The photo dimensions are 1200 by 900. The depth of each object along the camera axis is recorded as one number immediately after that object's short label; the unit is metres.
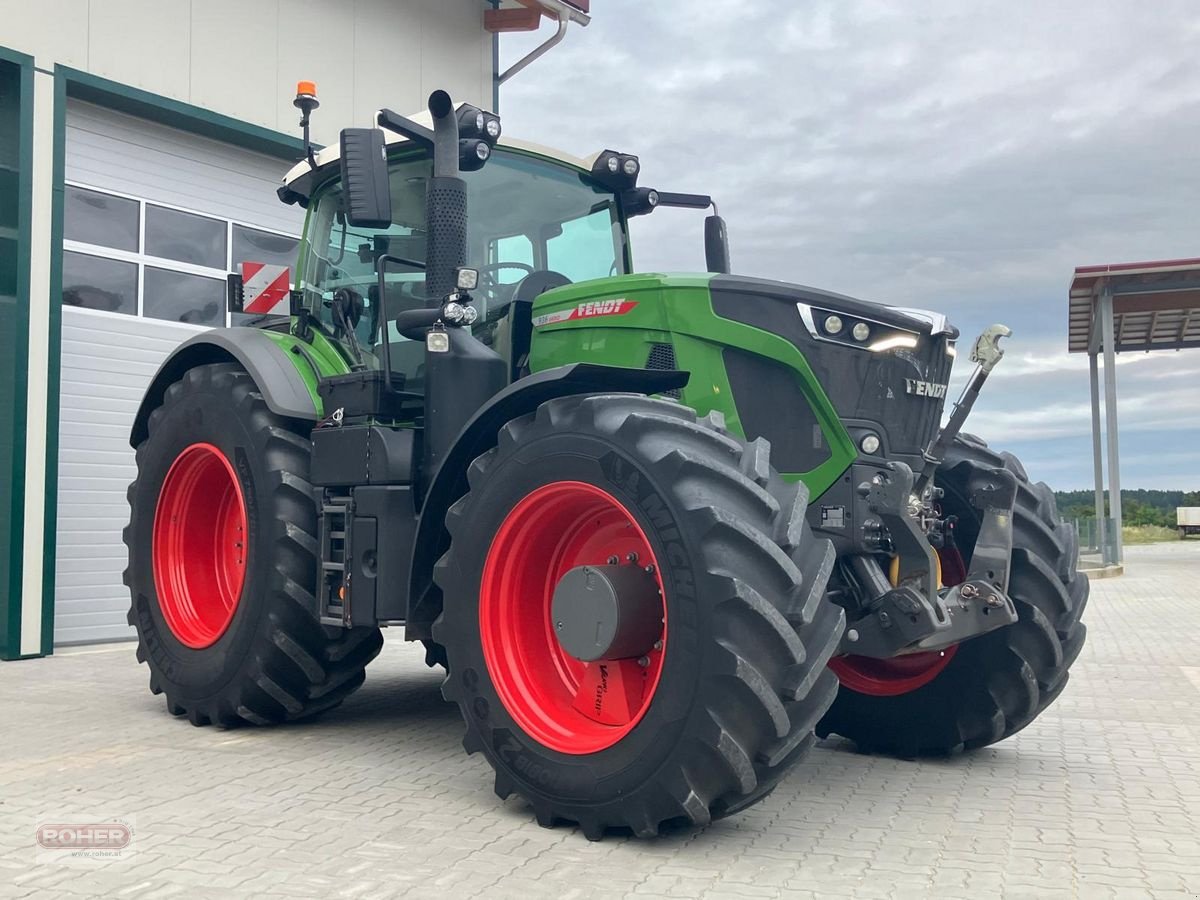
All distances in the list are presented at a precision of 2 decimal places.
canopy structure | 20.73
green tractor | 3.69
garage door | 9.53
